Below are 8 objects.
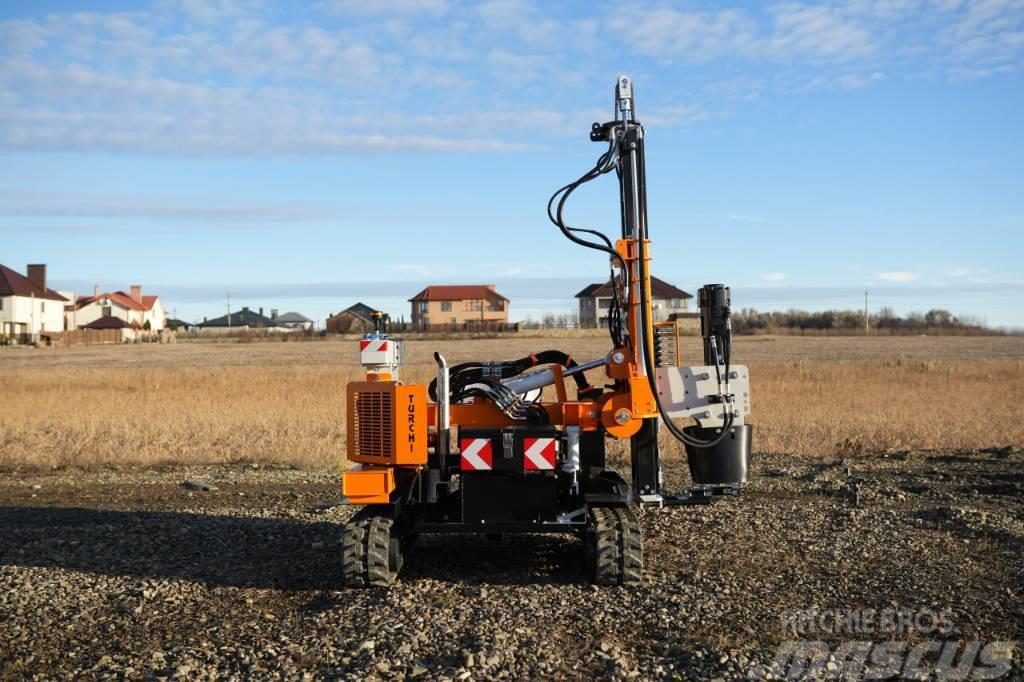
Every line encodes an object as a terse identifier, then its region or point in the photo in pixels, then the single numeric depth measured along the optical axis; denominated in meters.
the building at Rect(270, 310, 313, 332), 127.76
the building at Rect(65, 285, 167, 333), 97.81
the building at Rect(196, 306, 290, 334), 129.75
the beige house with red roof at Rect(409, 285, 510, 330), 92.06
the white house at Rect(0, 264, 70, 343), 72.06
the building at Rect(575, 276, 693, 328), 75.88
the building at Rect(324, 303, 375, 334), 83.94
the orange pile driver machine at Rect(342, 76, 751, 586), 7.04
